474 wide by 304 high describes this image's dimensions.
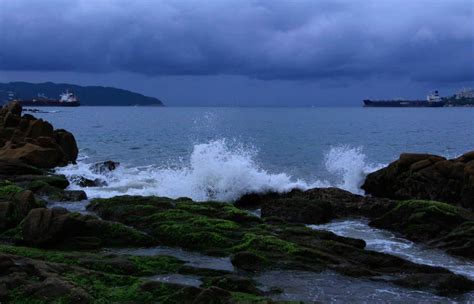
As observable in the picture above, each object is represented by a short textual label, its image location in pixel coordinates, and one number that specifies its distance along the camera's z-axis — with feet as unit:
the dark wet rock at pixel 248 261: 43.60
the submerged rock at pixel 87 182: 94.94
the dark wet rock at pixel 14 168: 91.97
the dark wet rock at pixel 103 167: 117.91
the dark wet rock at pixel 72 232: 47.37
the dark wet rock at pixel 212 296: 33.37
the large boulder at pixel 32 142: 108.22
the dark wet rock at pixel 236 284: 36.58
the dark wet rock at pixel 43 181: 79.15
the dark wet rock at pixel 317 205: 65.62
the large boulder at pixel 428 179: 76.74
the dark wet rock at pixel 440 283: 40.11
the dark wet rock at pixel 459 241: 51.83
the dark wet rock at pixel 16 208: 52.21
